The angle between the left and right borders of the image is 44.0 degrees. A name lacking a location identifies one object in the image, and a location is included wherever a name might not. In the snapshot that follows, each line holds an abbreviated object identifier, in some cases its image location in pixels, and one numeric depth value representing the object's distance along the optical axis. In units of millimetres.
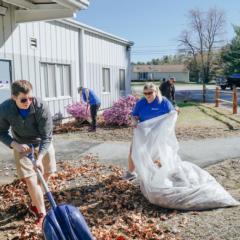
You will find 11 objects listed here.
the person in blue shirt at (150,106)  4343
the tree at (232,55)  44892
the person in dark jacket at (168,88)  12497
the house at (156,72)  75305
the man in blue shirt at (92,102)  9292
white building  7471
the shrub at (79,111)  10088
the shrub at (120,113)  9972
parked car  33963
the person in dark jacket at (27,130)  3095
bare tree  22482
